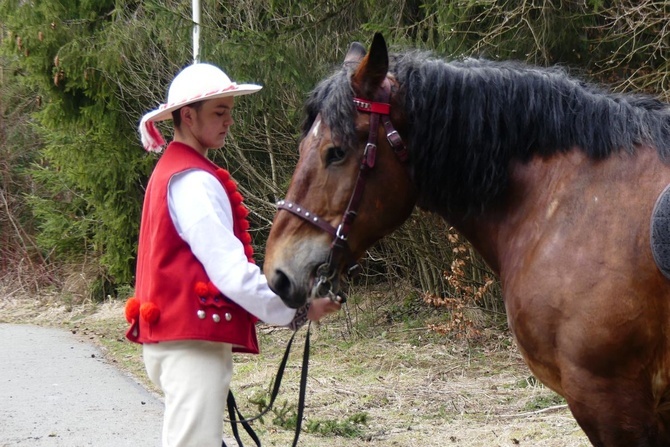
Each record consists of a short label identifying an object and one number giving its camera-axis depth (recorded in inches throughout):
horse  225.0
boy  247.3
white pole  632.4
